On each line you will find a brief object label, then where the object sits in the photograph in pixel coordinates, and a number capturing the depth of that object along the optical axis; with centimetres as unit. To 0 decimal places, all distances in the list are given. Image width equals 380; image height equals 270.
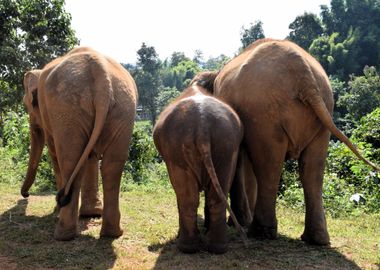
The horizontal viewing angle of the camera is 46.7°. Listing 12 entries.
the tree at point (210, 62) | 13256
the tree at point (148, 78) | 5665
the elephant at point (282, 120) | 433
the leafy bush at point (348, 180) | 734
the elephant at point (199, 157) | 400
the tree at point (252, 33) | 6347
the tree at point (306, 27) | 5271
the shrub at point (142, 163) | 1003
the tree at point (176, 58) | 10300
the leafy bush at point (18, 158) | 885
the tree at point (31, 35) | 1357
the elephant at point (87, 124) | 468
